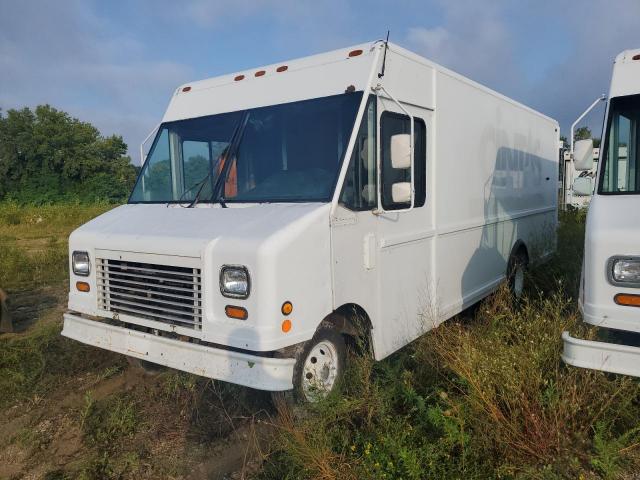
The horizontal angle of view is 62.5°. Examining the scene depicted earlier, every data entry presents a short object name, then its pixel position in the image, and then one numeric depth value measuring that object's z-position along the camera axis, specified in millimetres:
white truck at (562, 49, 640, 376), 3229
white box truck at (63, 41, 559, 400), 3594
